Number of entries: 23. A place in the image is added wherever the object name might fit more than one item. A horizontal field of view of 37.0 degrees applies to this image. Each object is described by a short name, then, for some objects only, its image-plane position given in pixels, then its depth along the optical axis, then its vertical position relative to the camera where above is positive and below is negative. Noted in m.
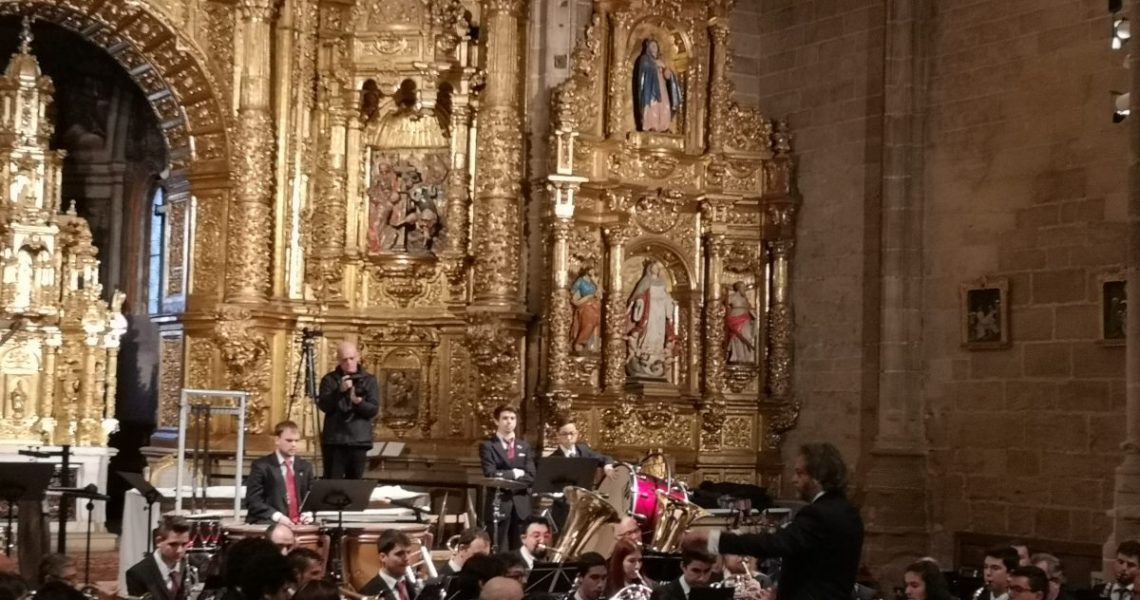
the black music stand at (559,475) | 13.73 -0.85
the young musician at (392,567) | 9.85 -1.17
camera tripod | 16.73 -0.35
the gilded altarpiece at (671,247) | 18.39 +1.39
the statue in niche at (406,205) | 18.70 +1.77
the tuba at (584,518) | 12.52 -1.09
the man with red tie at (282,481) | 11.94 -0.84
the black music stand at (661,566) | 10.79 -1.24
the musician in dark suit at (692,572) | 8.99 -1.06
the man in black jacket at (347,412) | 14.48 -0.40
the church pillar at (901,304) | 17.80 +0.78
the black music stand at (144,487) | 11.88 -0.89
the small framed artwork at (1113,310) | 15.89 +0.68
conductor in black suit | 7.83 -0.75
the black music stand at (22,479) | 11.48 -0.82
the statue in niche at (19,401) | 17.19 -0.44
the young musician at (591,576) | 9.45 -1.14
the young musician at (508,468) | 14.25 -0.84
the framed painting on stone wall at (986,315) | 17.23 +0.66
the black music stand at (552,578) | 10.04 -1.23
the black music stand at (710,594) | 8.63 -1.12
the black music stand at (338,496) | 11.44 -0.89
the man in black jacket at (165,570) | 10.06 -1.25
